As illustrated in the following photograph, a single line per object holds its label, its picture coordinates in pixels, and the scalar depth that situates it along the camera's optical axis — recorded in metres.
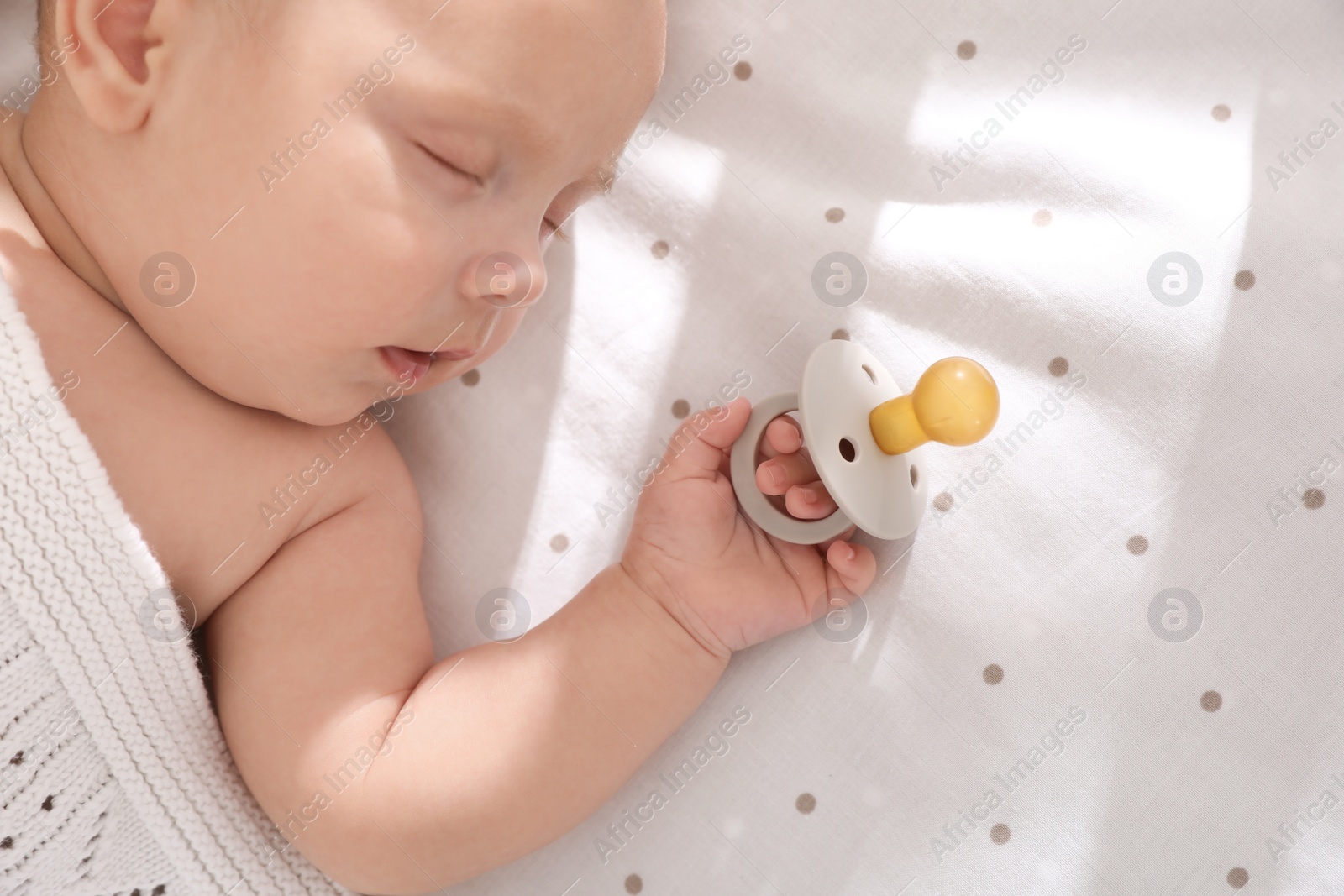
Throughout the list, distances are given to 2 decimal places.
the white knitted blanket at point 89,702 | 0.40
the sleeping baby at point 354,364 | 0.40
